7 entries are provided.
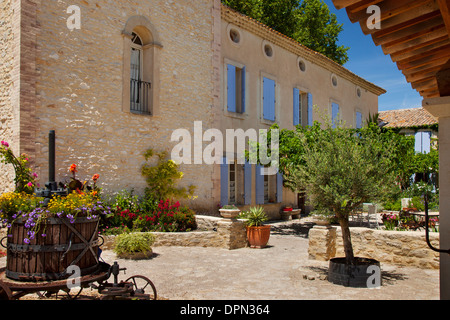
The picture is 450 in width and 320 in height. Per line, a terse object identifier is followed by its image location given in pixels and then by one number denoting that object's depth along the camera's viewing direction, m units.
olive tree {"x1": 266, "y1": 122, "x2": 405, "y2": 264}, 6.14
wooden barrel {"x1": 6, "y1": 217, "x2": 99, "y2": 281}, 3.96
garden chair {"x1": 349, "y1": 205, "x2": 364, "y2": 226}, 13.27
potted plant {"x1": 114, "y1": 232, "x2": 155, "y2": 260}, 7.86
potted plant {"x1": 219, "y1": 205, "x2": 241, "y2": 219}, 9.58
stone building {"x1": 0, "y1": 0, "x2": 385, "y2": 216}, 8.43
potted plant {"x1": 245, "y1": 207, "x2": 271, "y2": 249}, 9.45
